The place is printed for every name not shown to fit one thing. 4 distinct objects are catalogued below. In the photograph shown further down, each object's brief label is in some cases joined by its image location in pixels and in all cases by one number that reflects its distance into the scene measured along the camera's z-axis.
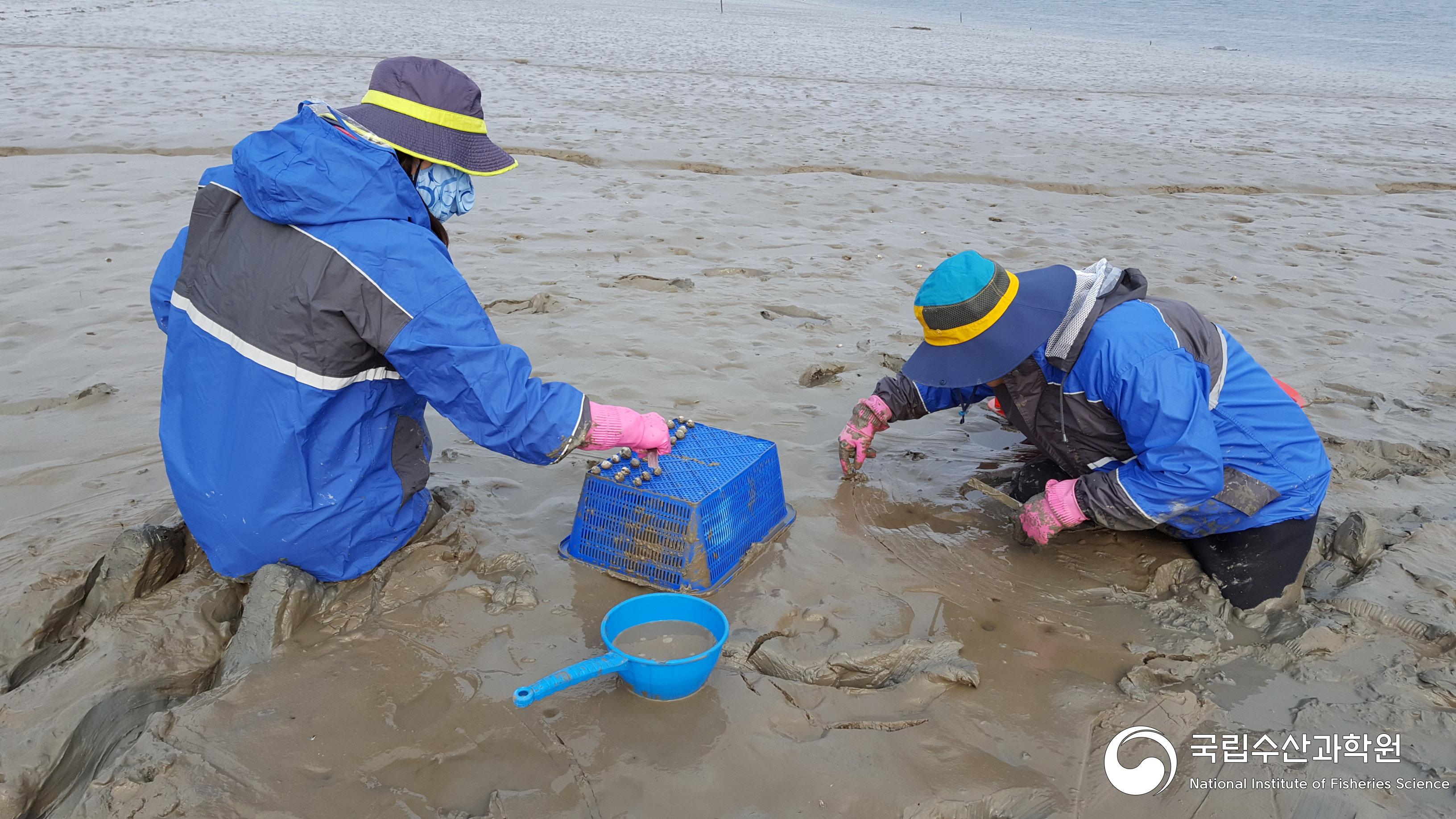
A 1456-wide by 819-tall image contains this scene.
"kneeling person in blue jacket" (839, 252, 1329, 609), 3.03
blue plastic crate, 3.09
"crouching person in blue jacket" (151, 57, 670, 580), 2.59
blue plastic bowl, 2.43
